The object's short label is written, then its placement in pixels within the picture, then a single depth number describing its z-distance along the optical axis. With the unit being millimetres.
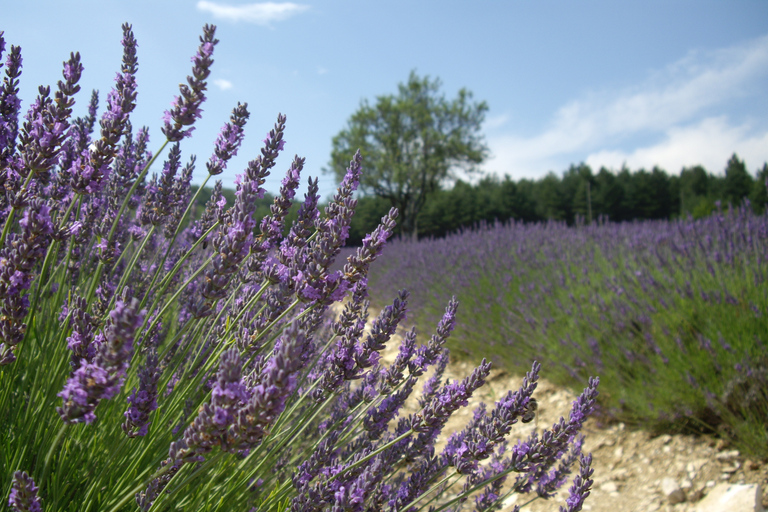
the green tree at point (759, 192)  24109
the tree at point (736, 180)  35012
